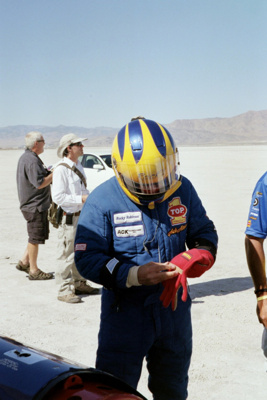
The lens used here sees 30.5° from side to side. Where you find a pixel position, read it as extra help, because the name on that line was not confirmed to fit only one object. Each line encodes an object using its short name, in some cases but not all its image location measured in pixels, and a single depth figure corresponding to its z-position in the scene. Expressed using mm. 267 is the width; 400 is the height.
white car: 14750
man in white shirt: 5414
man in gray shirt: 5996
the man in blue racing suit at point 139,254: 2205
